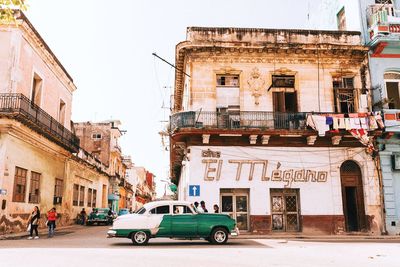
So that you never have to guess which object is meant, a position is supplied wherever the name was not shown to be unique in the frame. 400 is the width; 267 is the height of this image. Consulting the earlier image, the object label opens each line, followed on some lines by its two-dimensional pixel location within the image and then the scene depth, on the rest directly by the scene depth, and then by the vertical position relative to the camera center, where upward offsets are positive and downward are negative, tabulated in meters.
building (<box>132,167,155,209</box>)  74.82 +4.20
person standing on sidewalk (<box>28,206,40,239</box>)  16.11 -0.68
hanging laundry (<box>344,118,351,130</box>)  18.32 +3.89
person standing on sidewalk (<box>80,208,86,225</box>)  30.35 -1.05
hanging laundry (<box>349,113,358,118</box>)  18.58 +4.32
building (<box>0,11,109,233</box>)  17.61 +3.83
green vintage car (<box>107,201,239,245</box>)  12.99 -0.71
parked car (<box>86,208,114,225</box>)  30.47 -1.06
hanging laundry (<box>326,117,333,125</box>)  18.33 +4.01
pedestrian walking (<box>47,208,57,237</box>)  16.95 -0.81
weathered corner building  18.17 +3.53
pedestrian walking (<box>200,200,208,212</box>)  15.77 -0.06
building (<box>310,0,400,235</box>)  18.80 +6.97
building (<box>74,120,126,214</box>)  45.62 +7.30
